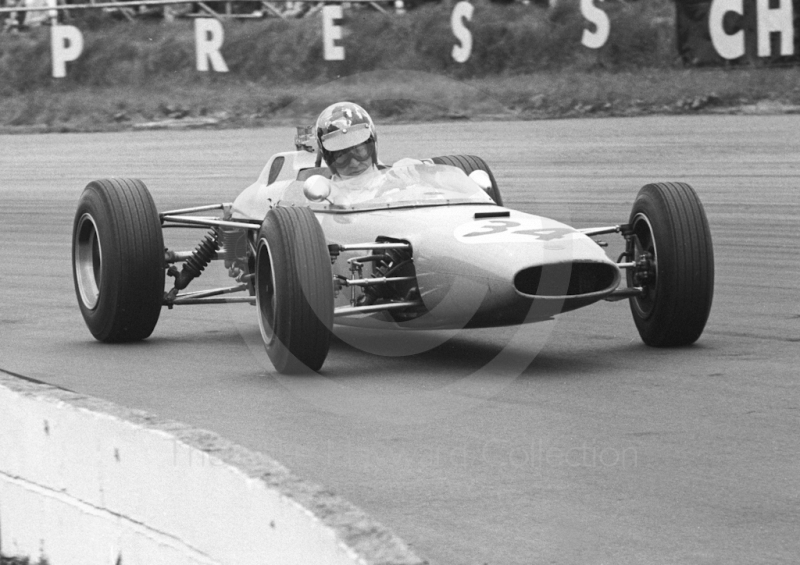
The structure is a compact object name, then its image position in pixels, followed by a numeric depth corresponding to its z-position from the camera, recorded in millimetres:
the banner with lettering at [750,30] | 35875
